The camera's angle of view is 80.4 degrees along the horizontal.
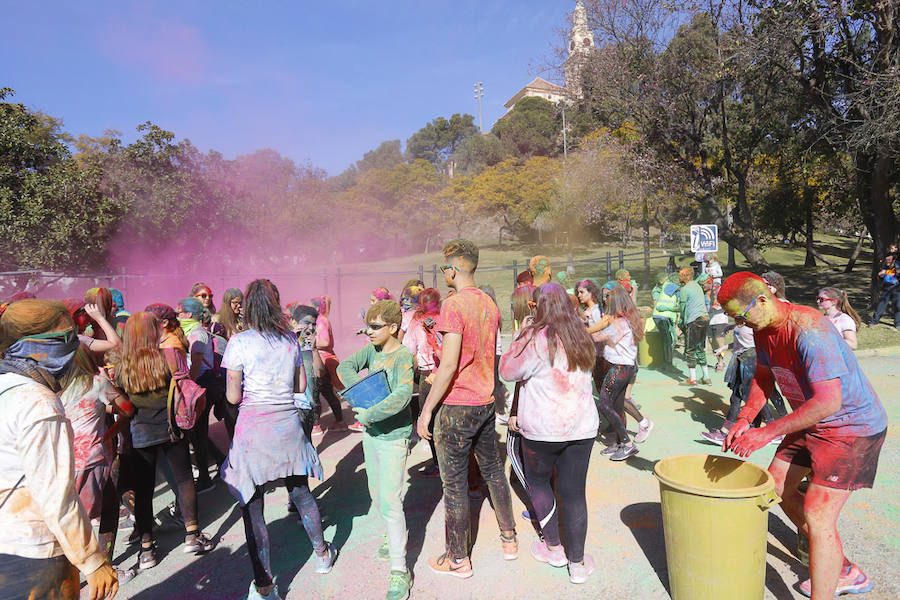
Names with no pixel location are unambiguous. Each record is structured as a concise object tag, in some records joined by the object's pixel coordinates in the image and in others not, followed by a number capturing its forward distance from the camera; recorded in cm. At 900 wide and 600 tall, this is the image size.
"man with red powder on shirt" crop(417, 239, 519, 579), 325
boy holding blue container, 324
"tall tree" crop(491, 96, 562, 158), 5941
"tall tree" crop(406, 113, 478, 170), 8019
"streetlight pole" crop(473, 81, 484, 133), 8175
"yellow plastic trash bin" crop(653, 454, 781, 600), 262
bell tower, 1603
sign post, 1153
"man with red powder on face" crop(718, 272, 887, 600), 263
